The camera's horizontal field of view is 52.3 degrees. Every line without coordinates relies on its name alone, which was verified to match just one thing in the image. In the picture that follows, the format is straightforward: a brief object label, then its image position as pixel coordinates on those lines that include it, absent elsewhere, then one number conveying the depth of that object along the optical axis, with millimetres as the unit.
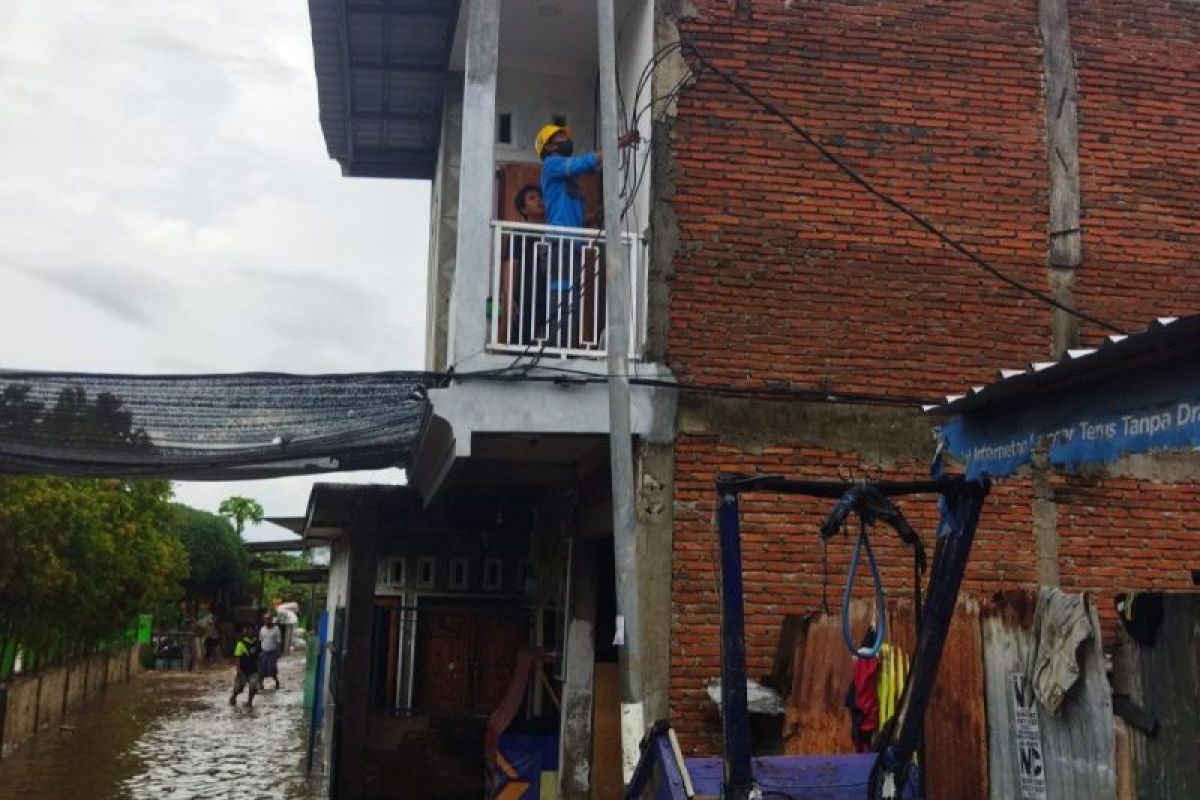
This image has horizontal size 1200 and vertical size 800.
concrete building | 8109
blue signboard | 4555
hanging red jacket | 7023
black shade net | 8359
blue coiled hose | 4273
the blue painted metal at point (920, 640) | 4301
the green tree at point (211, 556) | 39562
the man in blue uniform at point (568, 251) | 8320
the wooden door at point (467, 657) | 12805
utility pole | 6418
